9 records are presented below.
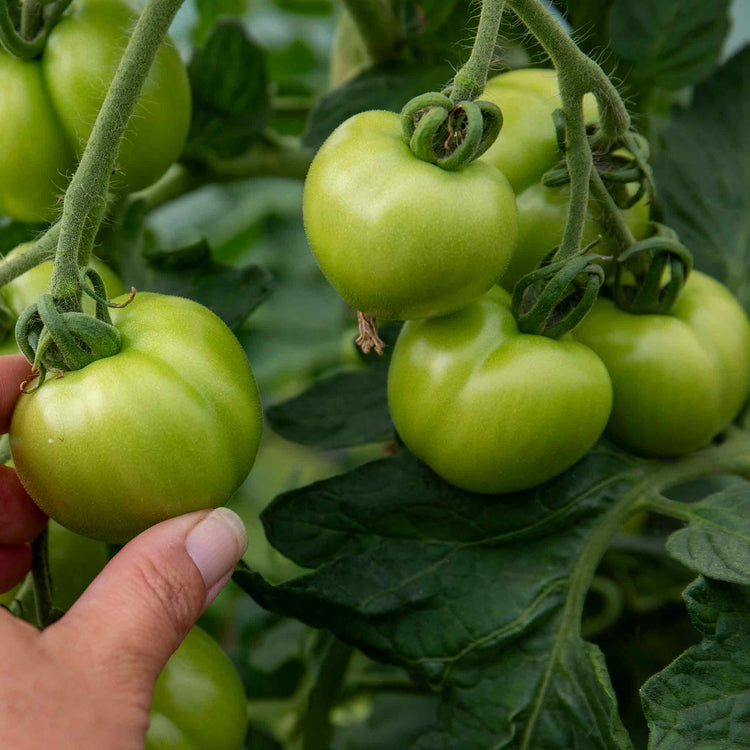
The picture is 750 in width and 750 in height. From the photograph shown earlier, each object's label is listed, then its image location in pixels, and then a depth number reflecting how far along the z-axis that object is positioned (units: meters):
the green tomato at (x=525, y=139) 0.69
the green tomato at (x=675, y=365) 0.72
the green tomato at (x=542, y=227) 0.69
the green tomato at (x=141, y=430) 0.55
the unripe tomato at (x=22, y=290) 0.74
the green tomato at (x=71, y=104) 0.71
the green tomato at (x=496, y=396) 0.64
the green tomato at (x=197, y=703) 0.67
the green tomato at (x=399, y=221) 0.55
